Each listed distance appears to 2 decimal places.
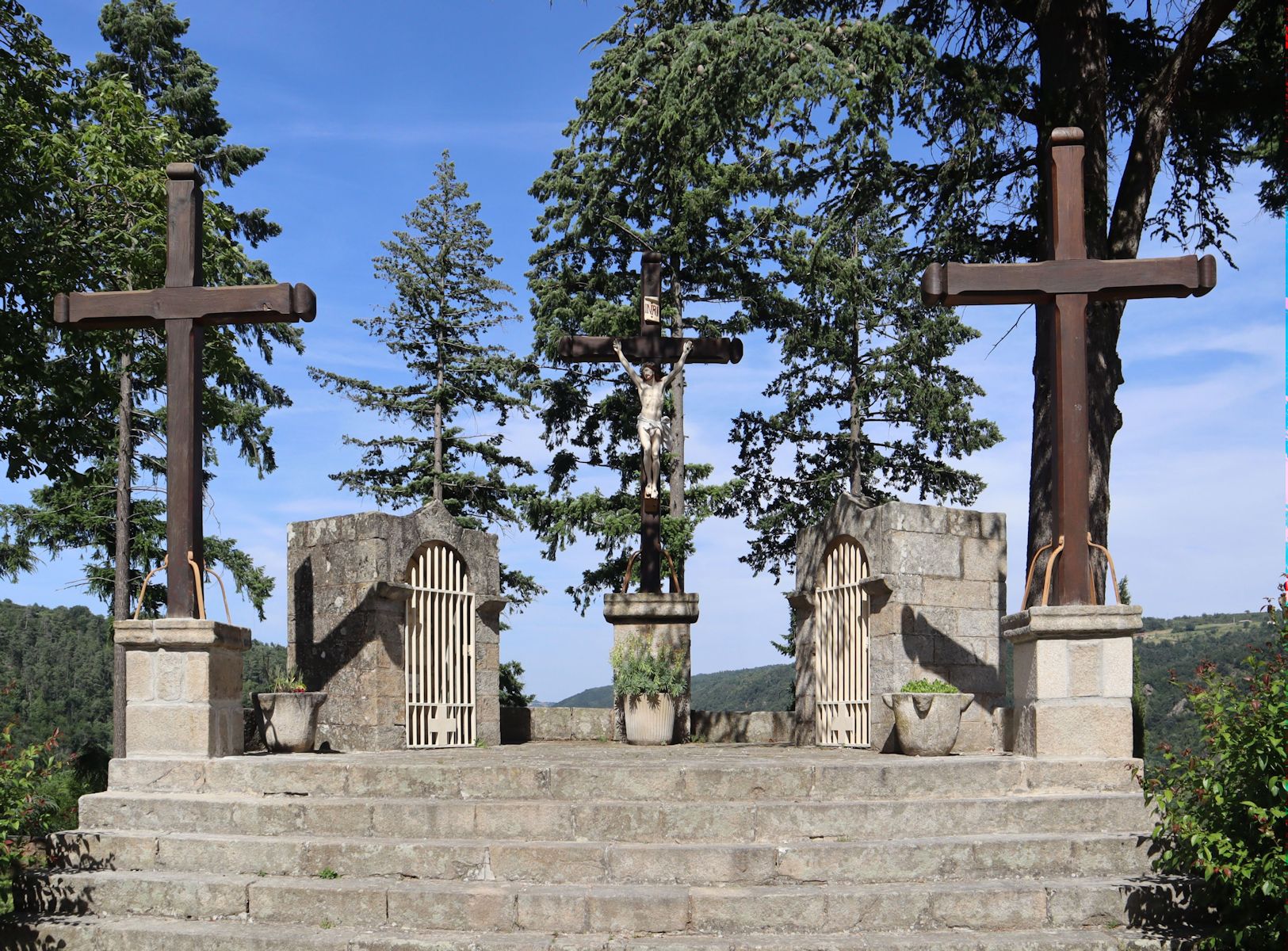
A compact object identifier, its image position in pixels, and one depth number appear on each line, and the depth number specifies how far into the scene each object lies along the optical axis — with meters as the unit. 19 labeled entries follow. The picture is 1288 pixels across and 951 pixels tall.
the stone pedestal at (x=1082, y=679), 7.54
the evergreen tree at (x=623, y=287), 20.66
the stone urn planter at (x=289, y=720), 9.51
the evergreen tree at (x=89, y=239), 12.34
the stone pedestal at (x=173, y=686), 7.95
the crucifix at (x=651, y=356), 11.91
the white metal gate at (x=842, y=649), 10.48
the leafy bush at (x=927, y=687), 8.79
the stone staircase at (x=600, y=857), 6.19
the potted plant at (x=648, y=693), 11.15
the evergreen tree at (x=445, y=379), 24.11
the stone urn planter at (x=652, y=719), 11.23
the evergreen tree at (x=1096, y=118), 11.34
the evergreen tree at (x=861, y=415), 23.25
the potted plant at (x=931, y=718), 8.66
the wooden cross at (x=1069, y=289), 7.97
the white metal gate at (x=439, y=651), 11.20
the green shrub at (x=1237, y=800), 5.66
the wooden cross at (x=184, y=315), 8.49
